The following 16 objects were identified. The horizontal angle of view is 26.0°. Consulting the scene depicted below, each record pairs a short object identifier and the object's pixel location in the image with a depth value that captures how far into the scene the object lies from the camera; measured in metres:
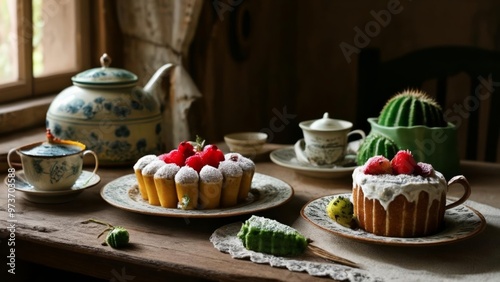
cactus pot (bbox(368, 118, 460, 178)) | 1.51
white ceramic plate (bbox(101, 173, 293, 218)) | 1.33
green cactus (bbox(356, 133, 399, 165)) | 1.48
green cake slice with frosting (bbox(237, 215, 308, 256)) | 1.24
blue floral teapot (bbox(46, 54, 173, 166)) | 1.58
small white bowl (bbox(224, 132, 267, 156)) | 1.65
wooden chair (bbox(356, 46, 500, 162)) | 1.89
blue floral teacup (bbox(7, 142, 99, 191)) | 1.41
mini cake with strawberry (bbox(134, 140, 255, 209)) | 1.34
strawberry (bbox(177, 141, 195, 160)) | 1.38
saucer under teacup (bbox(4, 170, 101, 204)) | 1.42
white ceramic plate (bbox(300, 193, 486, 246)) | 1.24
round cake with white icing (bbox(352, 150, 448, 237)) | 1.26
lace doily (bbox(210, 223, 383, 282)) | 1.18
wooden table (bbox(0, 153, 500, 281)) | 1.22
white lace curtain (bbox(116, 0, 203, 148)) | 1.88
